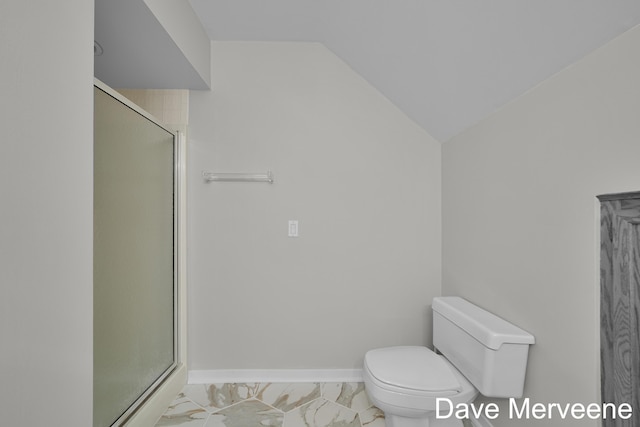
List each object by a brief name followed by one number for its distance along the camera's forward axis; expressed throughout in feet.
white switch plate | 7.28
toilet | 4.34
